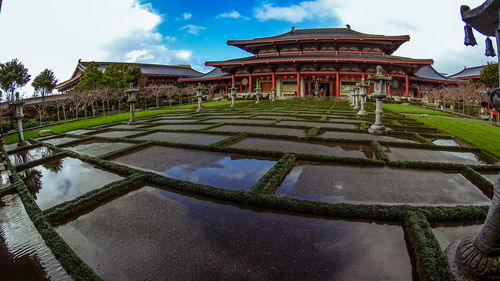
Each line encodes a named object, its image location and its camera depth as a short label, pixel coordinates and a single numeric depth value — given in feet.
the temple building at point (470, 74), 134.72
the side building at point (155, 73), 139.27
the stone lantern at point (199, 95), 72.36
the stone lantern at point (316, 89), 108.68
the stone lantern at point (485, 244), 6.72
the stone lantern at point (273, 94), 103.03
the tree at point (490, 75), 93.32
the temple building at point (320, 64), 104.17
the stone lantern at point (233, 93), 82.69
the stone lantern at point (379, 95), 32.27
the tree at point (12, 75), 137.59
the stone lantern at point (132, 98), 50.72
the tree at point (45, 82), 161.79
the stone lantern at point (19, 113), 36.50
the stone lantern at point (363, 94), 51.81
